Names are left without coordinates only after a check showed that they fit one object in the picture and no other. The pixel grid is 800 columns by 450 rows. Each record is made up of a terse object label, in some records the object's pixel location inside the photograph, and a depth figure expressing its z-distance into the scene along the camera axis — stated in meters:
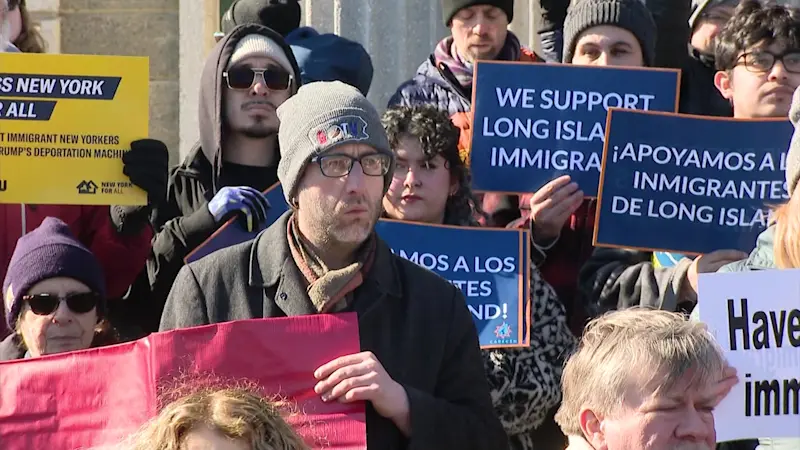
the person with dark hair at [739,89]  5.74
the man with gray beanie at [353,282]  4.69
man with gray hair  3.96
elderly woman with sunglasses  5.49
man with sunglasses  6.29
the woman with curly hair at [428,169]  6.07
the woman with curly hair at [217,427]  3.41
